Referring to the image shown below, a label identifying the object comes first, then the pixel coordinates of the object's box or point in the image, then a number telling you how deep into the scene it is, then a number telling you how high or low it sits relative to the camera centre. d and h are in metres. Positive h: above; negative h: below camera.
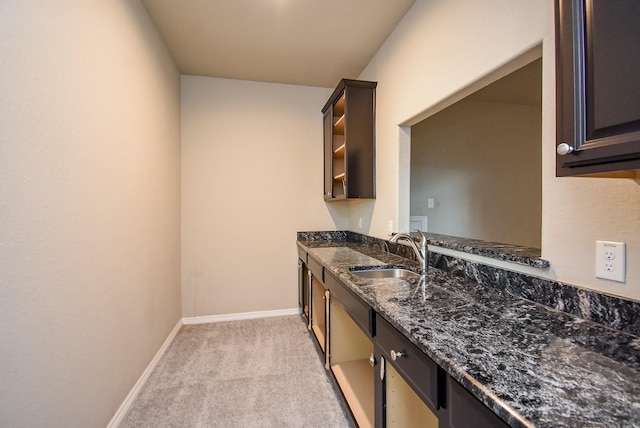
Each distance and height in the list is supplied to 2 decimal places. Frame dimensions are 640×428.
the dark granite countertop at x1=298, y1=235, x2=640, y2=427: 0.54 -0.36
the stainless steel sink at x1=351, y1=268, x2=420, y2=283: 1.87 -0.39
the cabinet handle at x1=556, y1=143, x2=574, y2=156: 0.72 +0.16
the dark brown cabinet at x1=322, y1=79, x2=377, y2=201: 2.64 +0.72
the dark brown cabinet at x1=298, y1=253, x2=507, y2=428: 0.72 -0.62
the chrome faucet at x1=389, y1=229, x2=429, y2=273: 1.72 -0.22
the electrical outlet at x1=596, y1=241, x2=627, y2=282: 0.87 -0.15
